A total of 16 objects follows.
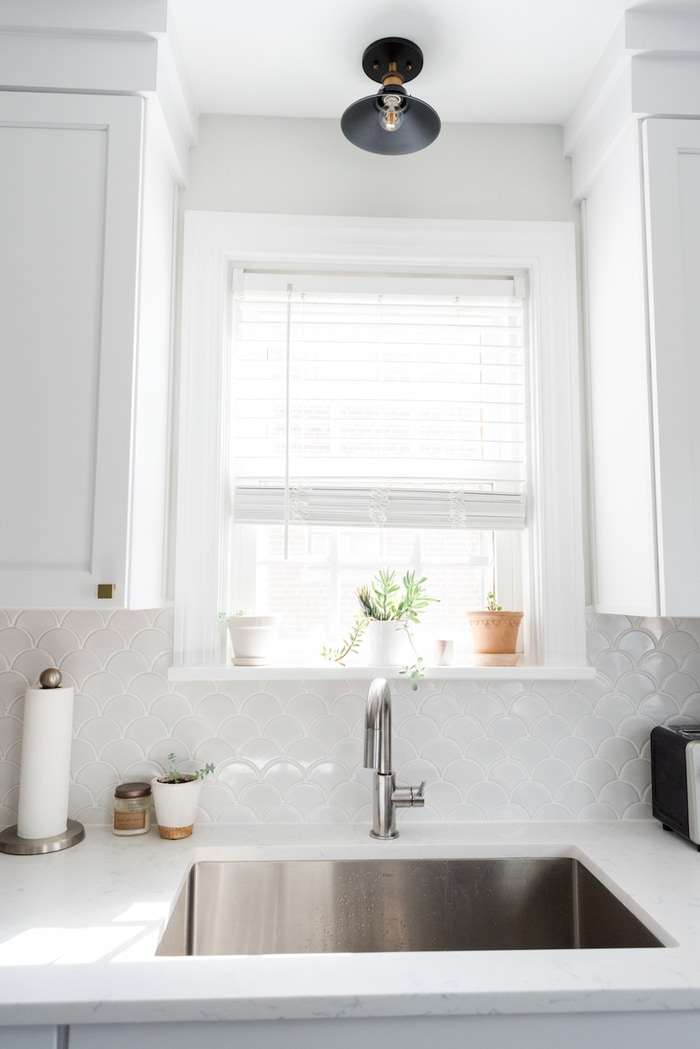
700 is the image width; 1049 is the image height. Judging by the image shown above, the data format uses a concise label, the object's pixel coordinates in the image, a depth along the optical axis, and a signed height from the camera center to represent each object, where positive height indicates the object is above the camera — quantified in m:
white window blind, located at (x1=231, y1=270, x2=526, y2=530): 1.77 +0.48
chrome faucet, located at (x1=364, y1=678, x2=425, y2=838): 1.52 -0.38
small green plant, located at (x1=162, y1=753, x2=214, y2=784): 1.58 -0.41
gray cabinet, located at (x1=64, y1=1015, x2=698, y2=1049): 0.97 -0.60
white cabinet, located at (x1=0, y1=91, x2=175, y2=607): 1.33 +0.46
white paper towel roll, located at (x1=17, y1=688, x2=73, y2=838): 1.48 -0.36
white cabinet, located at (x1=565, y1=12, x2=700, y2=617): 1.42 +0.58
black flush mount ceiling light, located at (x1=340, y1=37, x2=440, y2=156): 1.51 +1.01
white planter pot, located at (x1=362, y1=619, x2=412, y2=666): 1.67 -0.12
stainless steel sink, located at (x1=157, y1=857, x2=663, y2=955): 1.47 -0.65
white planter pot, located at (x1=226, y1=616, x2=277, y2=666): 1.65 -0.11
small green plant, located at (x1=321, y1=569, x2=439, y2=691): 1.71 -0.04
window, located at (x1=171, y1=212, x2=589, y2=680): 1.70 +0.37
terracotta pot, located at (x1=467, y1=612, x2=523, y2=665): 1.70 -0.11
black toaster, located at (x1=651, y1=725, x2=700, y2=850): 1.47 -0.40
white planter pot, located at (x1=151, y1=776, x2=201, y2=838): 1.53 -0.46
